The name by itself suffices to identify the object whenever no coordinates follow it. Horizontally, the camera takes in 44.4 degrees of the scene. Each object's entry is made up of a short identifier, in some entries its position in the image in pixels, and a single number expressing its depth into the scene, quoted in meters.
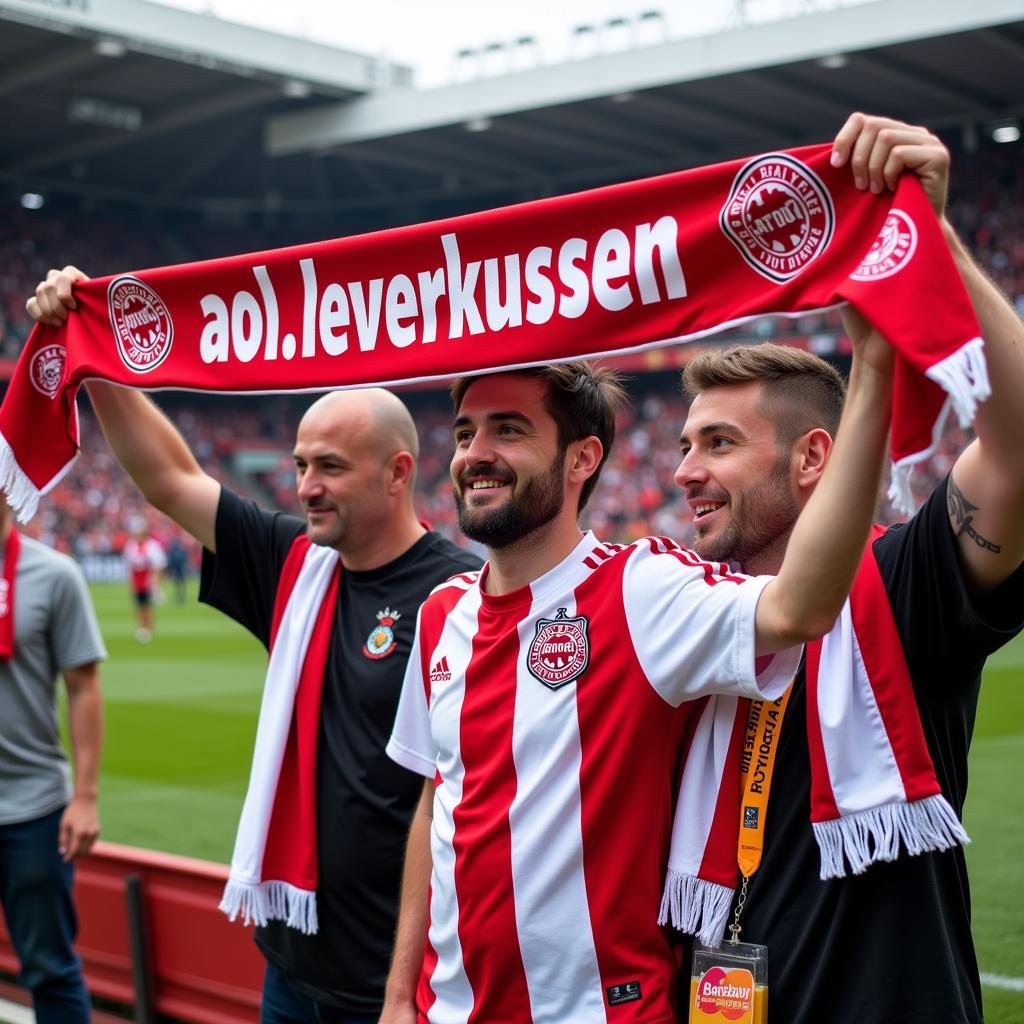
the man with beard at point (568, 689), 1.98
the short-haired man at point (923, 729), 1.87
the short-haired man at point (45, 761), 3.85
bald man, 2.96
